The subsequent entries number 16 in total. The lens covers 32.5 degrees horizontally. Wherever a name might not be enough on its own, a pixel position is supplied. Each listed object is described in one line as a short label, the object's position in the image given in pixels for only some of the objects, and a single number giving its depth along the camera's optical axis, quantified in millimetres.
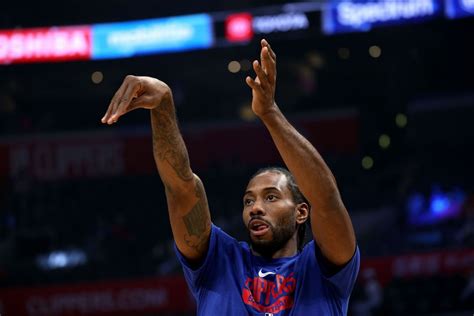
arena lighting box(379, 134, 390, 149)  18531
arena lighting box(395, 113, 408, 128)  18734
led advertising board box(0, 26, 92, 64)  16219
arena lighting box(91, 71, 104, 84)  21172
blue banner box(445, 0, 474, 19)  14516
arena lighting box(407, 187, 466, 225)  16875
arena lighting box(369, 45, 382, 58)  17734
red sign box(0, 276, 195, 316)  14414
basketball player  3314
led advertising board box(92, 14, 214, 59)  16109
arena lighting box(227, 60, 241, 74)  20203
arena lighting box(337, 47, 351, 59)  19453
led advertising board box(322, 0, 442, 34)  14828
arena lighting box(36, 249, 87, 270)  16594
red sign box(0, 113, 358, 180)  18844
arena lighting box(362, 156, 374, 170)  18523
